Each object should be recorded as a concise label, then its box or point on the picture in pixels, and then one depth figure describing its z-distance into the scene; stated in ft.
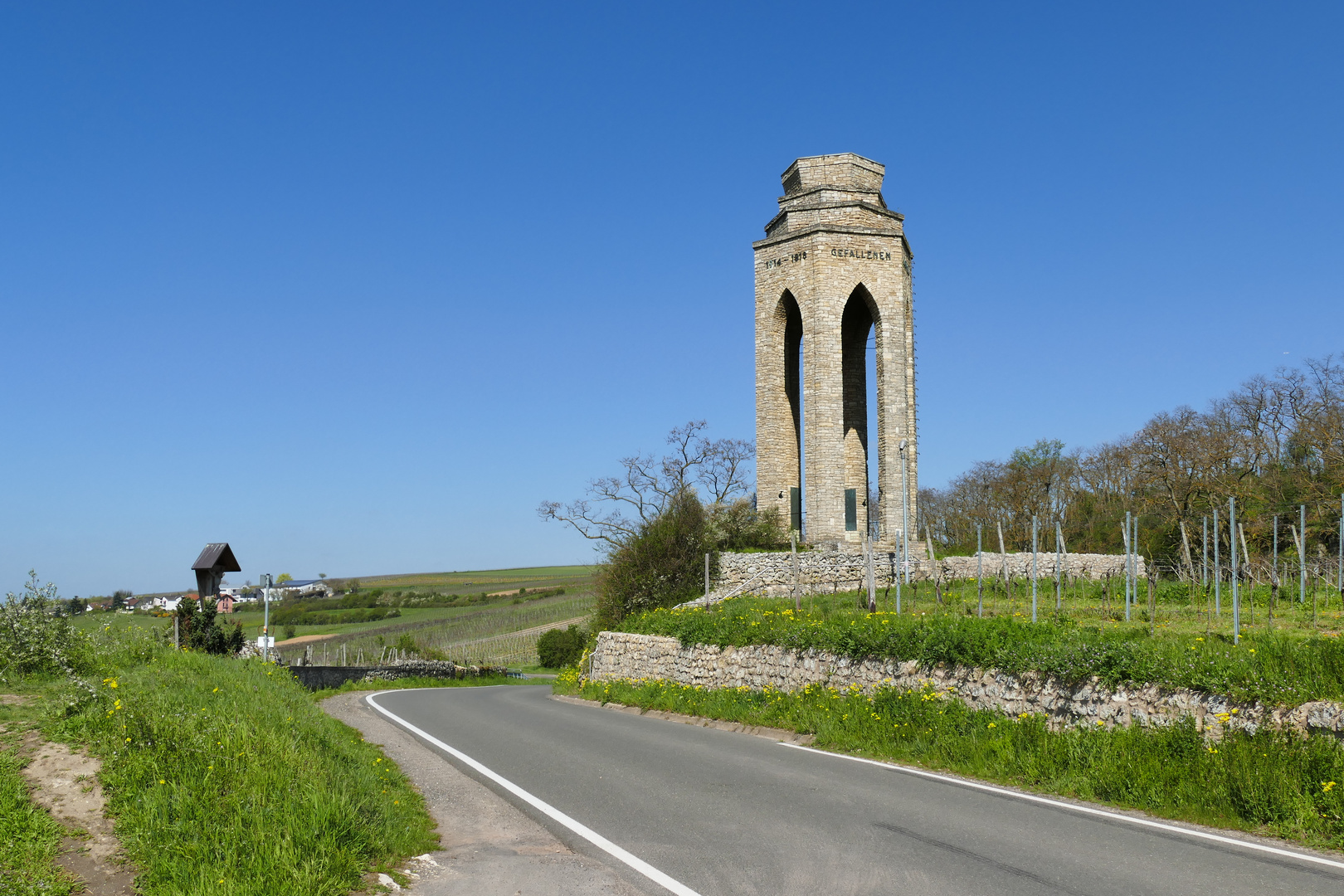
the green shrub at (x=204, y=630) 79.87
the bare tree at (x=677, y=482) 158.10
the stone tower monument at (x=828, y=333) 111.55
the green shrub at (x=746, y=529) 106.63
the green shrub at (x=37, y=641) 30.40
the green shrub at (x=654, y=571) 94.27
